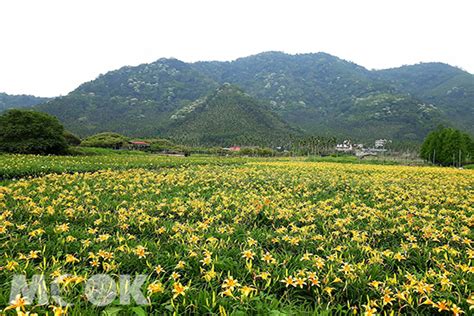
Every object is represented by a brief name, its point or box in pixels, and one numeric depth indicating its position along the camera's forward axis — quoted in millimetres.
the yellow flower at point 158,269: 2996
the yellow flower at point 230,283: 2527
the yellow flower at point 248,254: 3257
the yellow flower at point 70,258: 2956
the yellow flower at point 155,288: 2469
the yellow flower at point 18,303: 1908
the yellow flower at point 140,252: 3266
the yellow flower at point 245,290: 2402
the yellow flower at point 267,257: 3225
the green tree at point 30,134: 27991
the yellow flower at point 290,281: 2754
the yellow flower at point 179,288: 2423
